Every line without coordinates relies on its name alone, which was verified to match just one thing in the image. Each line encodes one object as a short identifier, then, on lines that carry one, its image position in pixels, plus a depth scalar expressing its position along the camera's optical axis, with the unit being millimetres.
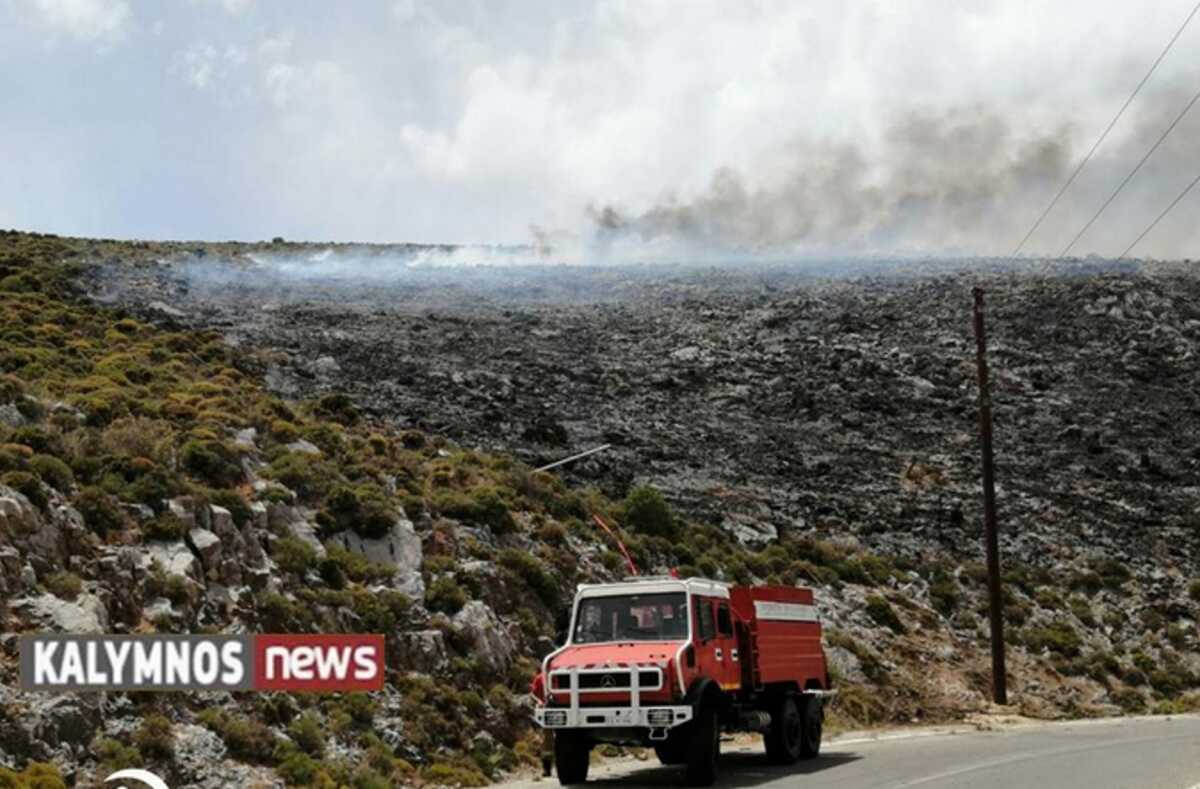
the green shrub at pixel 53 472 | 20752
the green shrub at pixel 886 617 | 35656
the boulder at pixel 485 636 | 24531
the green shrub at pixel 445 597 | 25000
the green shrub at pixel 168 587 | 19891
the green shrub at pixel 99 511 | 20766
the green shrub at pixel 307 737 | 18359
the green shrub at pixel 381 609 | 23156
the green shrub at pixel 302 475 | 27109
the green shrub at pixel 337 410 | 37031
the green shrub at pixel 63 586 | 18250
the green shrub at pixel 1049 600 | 38188
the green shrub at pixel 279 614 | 21391
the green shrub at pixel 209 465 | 24922
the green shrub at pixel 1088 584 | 39469
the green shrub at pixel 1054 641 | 36031
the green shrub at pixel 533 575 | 28641
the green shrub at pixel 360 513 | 26750
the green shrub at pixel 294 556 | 23453
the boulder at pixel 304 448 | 30122
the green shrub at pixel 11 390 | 24859
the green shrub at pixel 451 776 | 19469
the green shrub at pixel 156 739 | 16266
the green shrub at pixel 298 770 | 17141
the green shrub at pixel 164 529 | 21312
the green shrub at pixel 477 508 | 30453
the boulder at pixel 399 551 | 25406
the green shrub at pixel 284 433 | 30547
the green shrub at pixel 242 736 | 17438
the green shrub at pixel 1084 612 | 37719
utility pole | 31953
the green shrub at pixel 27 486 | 19578
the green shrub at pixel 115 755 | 15634
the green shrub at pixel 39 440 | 22109
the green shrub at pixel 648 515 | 36750
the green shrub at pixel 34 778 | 13938
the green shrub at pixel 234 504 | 23469
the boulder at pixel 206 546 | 21656
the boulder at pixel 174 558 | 20703
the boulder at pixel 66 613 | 17516
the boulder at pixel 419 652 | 22953
